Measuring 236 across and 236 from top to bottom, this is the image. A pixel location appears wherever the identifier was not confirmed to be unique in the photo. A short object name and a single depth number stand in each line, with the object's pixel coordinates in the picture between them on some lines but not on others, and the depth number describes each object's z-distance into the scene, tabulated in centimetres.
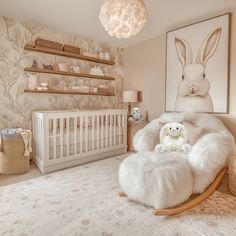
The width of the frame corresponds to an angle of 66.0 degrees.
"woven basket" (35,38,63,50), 278
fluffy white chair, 147
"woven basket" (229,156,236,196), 181
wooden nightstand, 330
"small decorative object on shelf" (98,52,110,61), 359
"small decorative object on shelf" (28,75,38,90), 283
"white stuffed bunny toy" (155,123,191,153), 200
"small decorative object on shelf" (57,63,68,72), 308
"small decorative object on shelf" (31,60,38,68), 286
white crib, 246
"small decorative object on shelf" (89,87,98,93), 346
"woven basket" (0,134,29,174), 238
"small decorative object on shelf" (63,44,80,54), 306
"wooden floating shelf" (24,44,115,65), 277
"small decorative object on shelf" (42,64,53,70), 294
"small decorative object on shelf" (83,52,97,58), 333
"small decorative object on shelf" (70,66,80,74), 324
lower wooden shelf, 279
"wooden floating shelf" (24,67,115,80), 279
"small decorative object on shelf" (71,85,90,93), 327
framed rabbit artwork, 250
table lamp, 349
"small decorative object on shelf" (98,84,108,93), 361
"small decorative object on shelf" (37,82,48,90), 288
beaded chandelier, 153
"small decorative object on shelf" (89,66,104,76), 350
